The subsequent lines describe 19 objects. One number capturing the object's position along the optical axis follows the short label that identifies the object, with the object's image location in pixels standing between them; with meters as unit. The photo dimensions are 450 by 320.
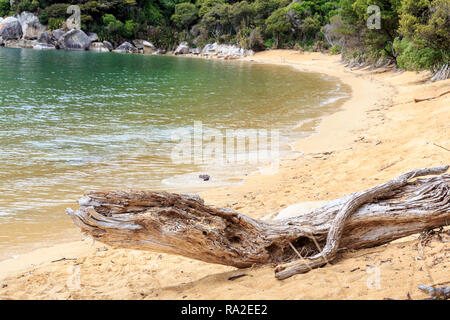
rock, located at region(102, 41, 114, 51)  88.00
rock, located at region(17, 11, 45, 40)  85.12
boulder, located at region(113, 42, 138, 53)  88.69
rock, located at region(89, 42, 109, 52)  87.06
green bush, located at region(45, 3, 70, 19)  85.31
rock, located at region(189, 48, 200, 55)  85.89
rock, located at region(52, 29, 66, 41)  84.62
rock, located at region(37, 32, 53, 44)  83.31
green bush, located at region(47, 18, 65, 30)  84.81
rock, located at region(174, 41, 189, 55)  87.19
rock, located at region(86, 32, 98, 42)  87.00
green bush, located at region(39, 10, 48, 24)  85.62
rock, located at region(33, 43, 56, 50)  82.17
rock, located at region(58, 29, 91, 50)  84.31
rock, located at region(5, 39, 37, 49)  84.04
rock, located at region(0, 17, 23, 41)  83.94
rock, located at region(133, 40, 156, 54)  90.44
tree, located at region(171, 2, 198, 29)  90.44
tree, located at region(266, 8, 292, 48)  69.00
